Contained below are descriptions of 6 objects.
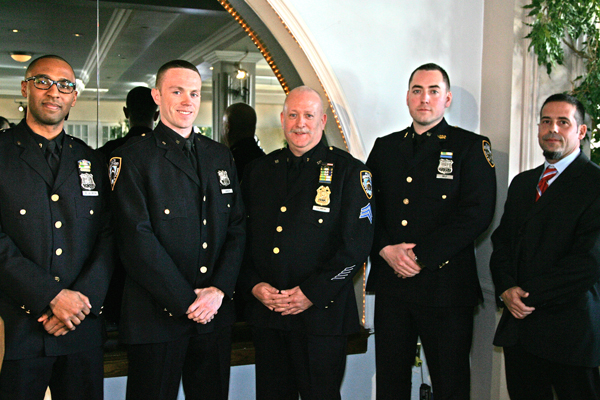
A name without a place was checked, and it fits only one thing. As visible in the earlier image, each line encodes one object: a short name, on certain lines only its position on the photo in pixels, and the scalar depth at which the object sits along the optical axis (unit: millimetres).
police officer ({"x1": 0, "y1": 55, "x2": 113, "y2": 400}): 1896
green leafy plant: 2576
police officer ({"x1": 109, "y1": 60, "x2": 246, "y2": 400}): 2020
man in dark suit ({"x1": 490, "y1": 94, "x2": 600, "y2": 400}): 2057
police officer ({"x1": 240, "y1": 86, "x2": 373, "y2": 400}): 2217
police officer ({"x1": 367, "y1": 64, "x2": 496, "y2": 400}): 2348
